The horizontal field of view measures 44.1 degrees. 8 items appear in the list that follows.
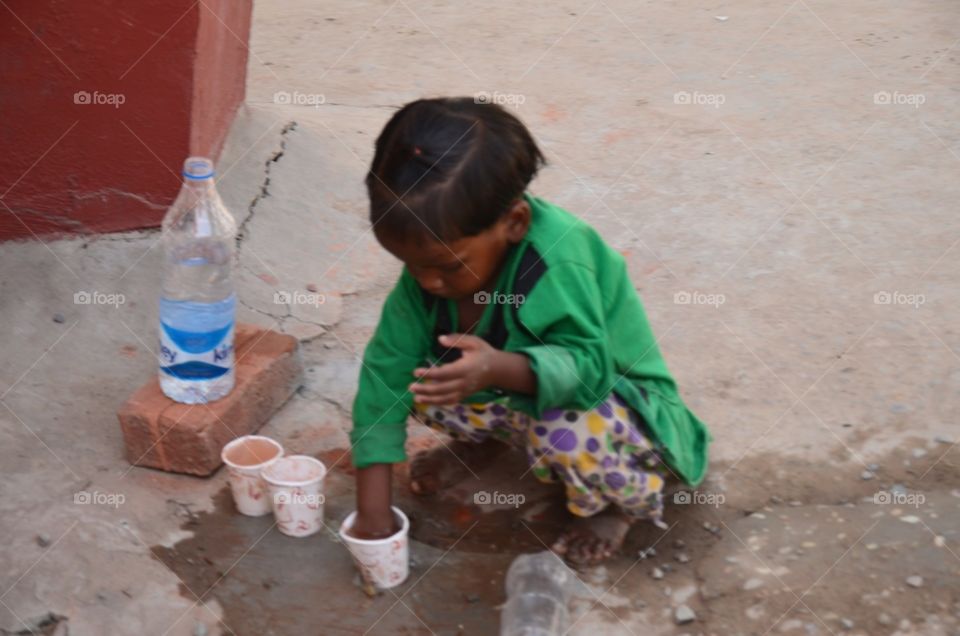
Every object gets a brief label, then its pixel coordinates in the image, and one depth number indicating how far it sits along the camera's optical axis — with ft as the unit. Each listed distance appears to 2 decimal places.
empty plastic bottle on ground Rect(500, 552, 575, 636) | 8.44
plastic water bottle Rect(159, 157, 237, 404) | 10.18
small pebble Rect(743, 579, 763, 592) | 8.99
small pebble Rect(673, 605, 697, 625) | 8.74
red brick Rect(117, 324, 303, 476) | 10.19
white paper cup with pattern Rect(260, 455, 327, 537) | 9.48
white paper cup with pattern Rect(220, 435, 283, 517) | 9.73
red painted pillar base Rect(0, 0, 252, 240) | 11.96
